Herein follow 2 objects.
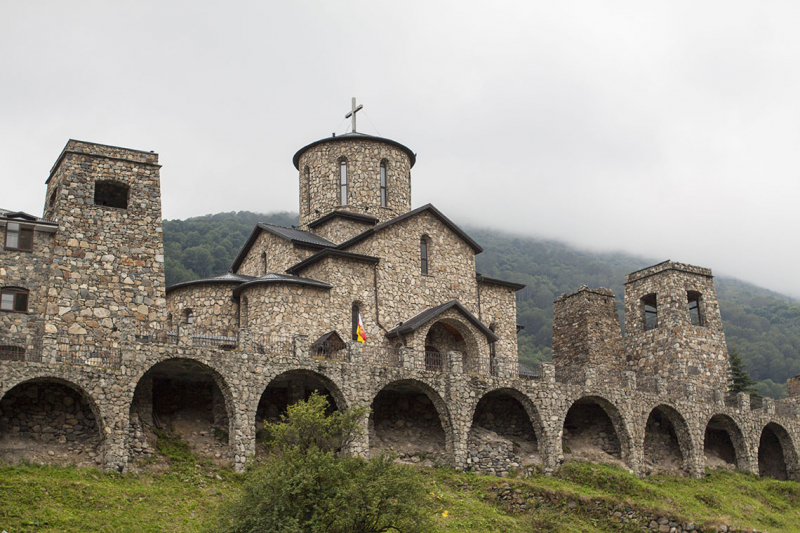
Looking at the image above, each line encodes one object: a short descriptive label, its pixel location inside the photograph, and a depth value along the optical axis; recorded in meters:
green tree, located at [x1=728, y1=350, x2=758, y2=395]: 44.59
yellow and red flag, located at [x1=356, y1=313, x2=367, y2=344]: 32.75
